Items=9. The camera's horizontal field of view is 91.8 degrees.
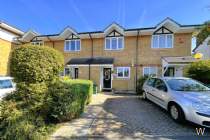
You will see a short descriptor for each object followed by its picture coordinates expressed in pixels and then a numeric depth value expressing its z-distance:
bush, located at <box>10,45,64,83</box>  3.80
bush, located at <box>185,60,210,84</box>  7.08
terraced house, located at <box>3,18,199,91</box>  9.77
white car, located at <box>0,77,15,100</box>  5.56
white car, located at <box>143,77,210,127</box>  3.34
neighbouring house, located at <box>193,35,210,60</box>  15.04
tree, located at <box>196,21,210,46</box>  5.36
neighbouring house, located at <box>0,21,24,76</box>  10.63
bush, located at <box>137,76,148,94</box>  9.48
